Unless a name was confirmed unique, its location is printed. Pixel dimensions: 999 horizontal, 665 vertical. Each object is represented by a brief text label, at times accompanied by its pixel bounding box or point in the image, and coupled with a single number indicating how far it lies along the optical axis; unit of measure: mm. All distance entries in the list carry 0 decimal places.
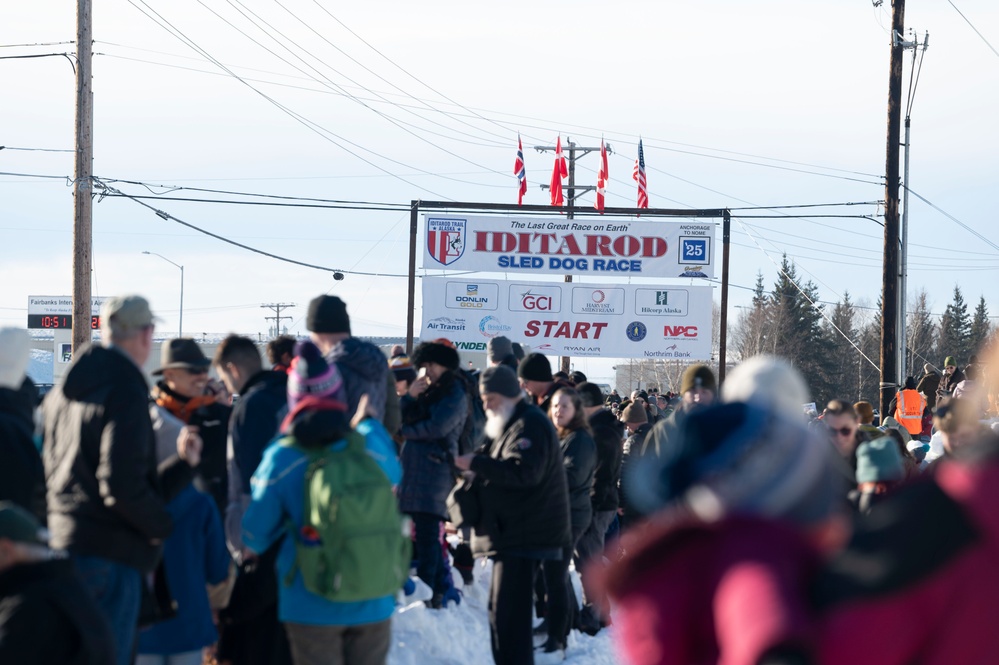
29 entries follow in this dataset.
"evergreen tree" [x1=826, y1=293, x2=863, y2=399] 146000
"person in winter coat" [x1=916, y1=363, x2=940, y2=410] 40844
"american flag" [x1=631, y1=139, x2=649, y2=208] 51825
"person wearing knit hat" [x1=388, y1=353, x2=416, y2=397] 18703
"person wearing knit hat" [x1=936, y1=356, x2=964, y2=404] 37812
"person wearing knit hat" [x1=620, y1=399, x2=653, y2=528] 22281
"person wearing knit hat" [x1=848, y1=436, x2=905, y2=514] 12062
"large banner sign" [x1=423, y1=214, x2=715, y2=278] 46469
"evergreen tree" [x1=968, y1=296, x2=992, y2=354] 152000
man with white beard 13617
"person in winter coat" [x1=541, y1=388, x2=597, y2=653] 17016
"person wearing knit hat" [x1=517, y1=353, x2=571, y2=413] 18500
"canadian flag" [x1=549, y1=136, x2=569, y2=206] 53562
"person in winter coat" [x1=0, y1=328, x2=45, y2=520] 9656
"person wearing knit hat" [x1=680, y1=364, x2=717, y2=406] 17219
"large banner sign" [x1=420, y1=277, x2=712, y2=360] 46312
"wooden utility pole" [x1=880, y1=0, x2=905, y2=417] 43656
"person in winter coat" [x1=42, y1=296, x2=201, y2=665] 9437
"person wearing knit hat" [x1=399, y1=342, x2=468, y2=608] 17750
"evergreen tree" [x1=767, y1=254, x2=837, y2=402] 142750
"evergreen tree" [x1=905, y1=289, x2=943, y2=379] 161500
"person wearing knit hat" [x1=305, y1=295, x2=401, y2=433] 12578
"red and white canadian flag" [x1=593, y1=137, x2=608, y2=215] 52731
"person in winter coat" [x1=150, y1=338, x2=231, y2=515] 12203
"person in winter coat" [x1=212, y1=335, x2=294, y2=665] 10664
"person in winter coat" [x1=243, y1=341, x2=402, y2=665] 9664
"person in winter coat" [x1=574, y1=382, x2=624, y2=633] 19953
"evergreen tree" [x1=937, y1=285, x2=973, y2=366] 152625
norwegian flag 54000
